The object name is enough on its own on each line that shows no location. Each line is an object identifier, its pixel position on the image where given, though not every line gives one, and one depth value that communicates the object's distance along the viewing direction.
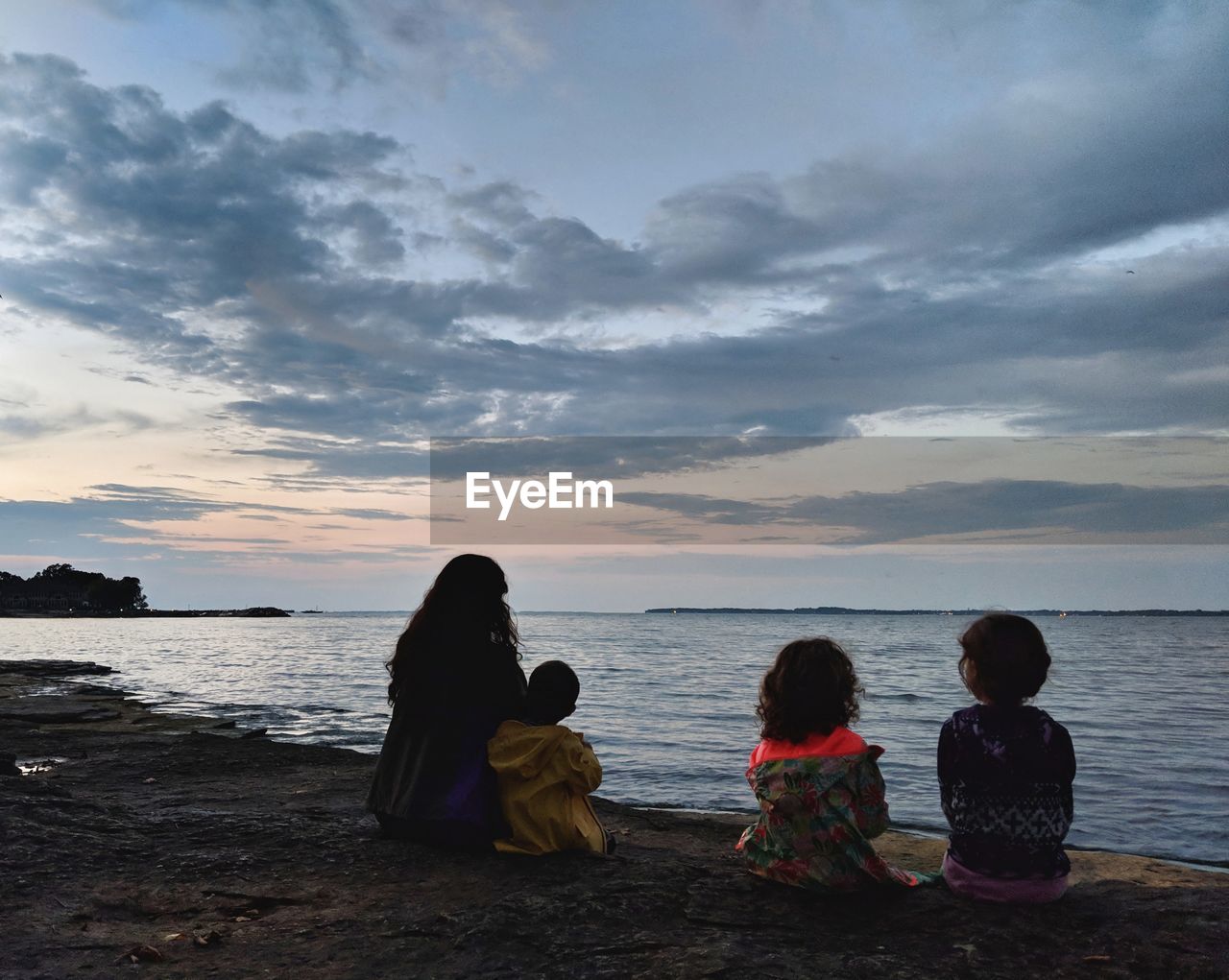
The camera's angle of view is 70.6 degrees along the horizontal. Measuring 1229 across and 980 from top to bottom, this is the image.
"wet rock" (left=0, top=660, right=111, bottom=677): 26.12
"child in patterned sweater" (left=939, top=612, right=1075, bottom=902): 4.29
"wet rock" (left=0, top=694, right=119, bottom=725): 13.43
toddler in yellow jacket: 5.18
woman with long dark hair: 5.26
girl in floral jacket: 4.52
